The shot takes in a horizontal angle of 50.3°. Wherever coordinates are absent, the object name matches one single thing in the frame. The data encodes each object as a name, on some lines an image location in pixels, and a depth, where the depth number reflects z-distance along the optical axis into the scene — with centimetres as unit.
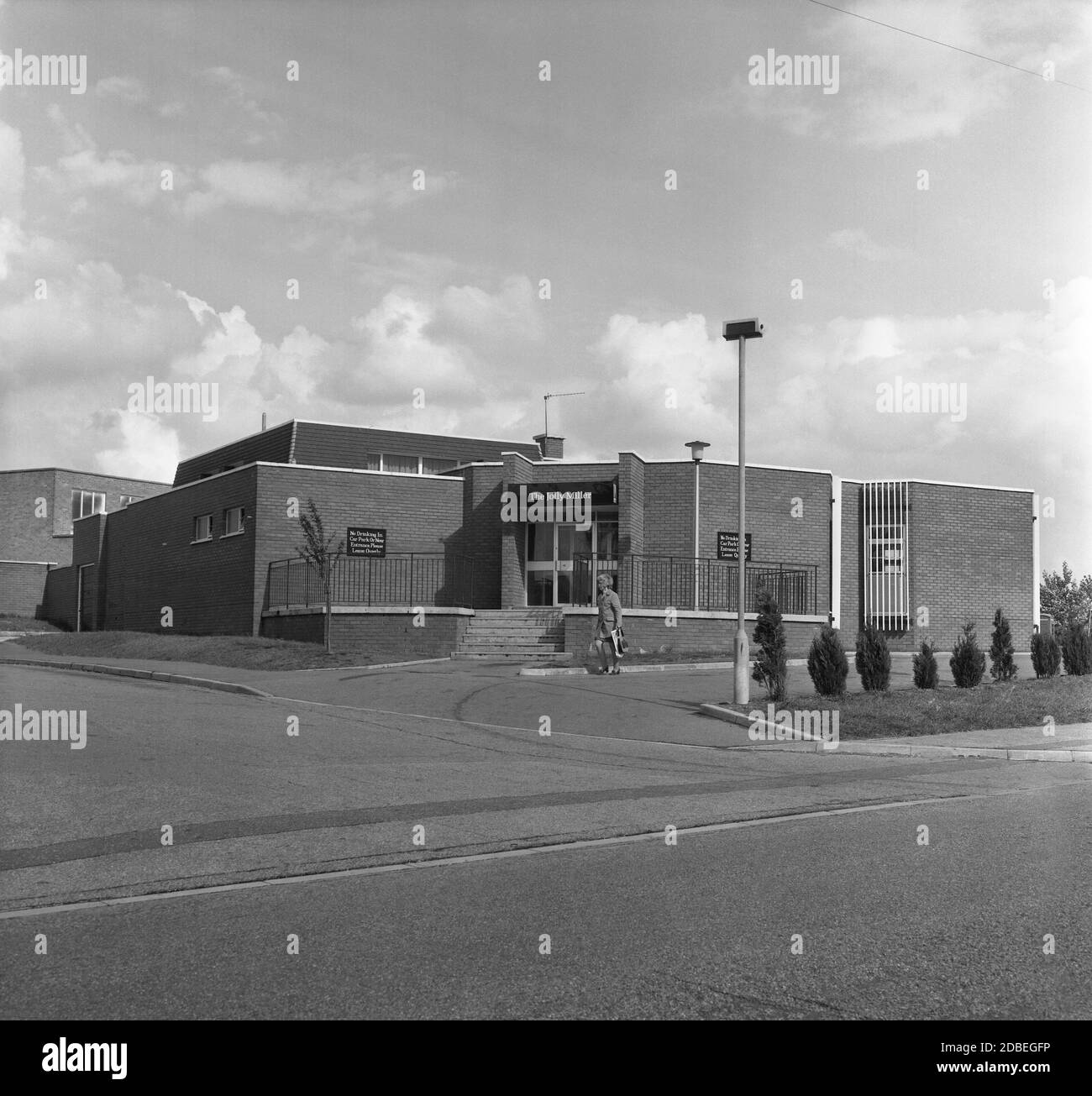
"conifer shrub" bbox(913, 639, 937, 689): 1883
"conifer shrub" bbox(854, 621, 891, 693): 1814
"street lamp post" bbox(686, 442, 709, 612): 3434
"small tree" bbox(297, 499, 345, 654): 2722
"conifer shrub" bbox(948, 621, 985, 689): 1945
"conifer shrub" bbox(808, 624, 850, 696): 1759
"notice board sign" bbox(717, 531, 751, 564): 3444
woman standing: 2336
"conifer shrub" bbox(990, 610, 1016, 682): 2084
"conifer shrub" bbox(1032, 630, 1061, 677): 2145
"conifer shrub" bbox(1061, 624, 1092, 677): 2148
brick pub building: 3309
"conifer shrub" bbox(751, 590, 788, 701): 1827
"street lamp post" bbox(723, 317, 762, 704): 1808
